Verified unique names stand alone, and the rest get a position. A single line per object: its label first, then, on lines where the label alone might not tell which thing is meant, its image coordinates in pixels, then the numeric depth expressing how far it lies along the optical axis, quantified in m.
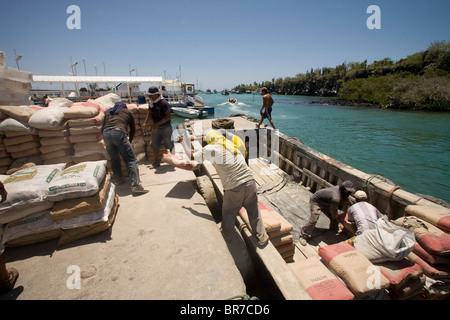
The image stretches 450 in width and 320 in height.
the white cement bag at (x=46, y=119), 3.87
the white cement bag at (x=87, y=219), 2.58
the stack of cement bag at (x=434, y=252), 2.79
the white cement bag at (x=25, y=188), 2.33
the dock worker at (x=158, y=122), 4.80
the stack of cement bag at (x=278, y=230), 3.15
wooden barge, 2.56
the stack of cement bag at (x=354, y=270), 2.29
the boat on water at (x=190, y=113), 30.50
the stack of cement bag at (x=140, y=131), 5.52
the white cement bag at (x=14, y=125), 3.64
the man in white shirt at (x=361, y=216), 3.44
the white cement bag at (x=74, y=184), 2.53
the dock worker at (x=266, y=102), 9.37
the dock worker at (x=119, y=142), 3.88
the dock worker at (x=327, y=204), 4.15
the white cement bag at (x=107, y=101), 5.09
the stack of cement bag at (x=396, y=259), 2.60
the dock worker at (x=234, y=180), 2.84
